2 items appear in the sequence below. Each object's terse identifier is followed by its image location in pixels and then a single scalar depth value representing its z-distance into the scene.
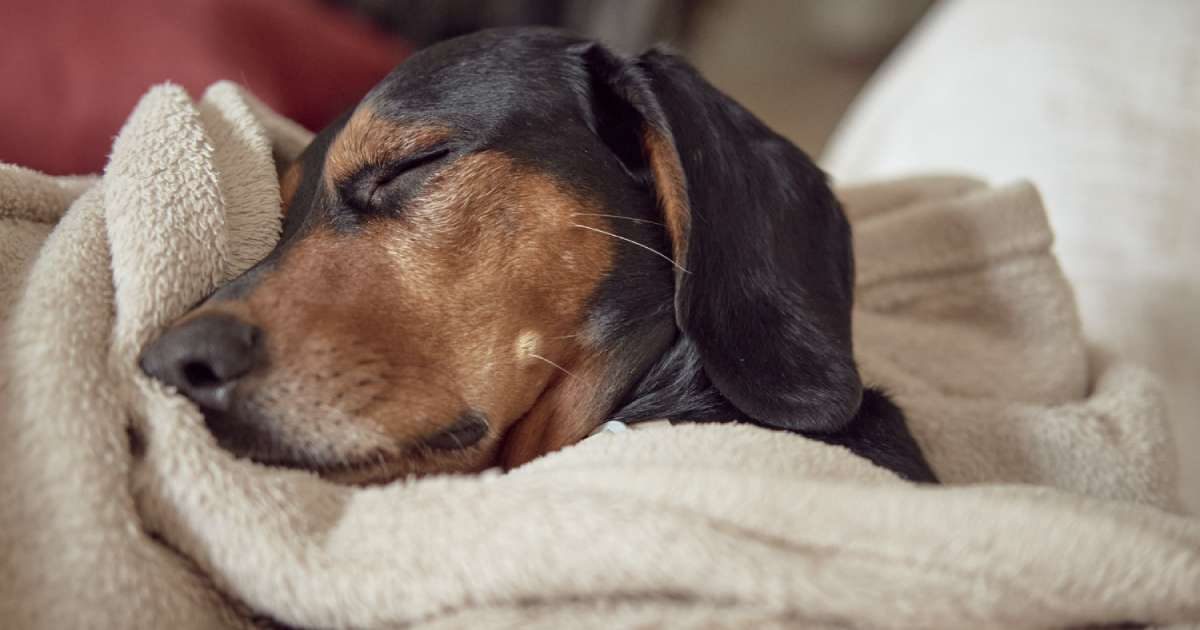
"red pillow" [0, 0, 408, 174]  0.76
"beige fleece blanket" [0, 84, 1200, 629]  0.45
